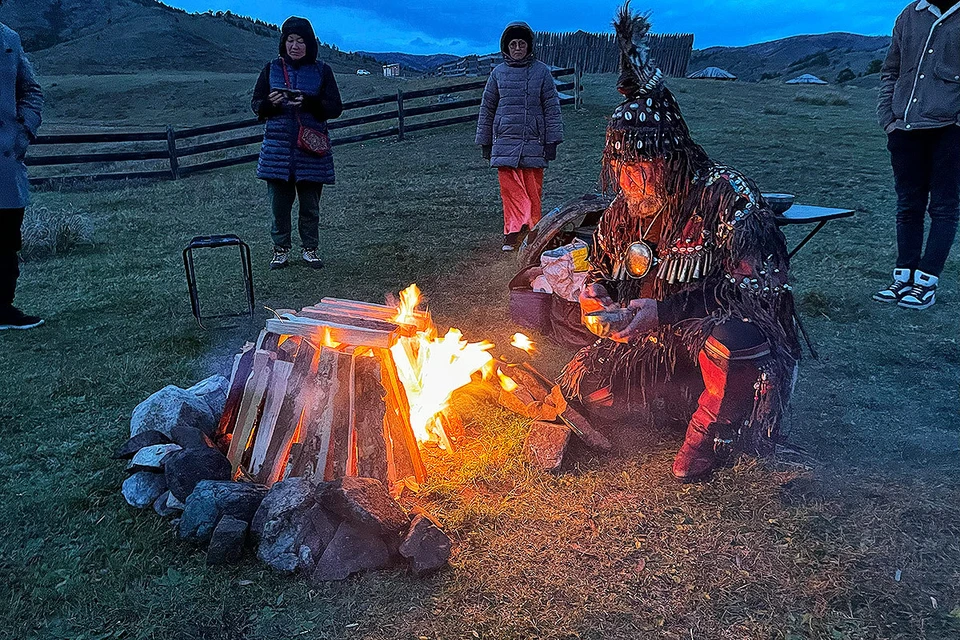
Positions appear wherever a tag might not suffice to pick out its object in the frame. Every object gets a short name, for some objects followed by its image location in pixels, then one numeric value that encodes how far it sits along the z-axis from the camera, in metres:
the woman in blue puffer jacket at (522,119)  6.93
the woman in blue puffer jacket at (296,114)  6.20
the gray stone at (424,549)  2.57
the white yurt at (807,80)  33.69
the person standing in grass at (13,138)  4.86
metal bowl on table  3.92
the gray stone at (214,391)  3.62
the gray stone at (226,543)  2.62
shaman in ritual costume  2.85
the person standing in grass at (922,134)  4.92
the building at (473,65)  31.16
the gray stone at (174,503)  2.91
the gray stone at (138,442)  3.22
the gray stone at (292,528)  2.62
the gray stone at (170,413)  3.37
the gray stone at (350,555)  2.57
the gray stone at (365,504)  2.63
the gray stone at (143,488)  3.02
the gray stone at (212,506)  2.73
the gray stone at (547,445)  3.26
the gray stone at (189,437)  3.09
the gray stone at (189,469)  2.90
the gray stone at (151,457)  3.09
